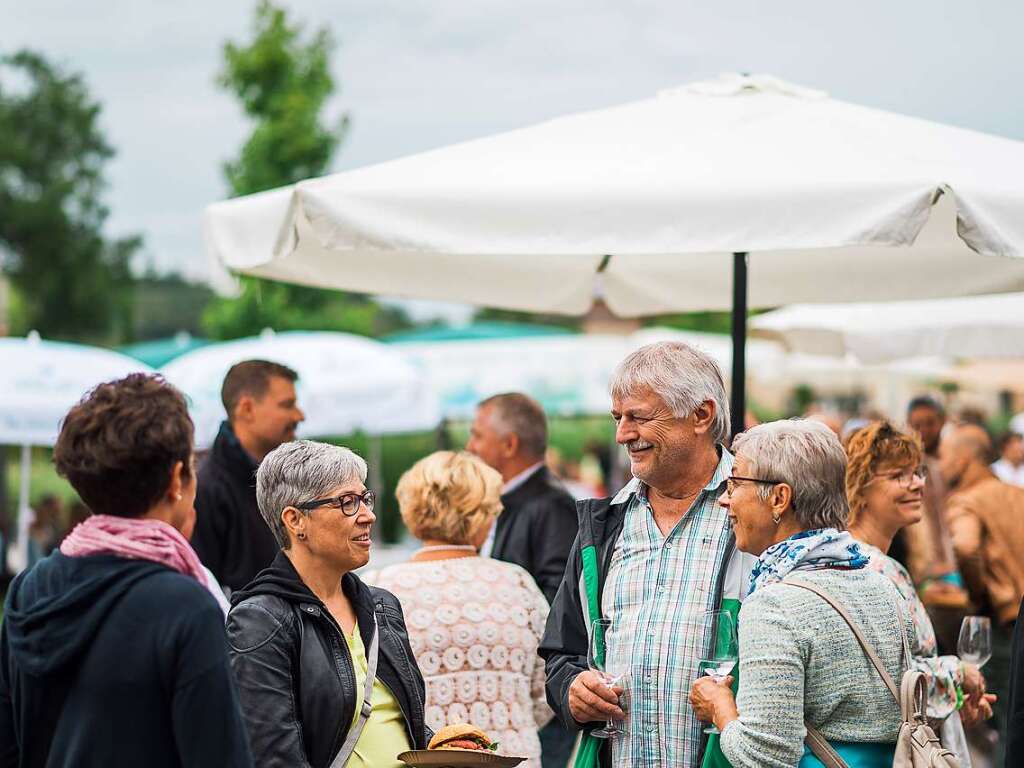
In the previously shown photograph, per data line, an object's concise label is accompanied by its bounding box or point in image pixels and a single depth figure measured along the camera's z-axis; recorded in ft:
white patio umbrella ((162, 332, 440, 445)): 35.15
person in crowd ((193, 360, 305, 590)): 17.66
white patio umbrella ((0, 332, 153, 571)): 31.07
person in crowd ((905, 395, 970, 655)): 21.45
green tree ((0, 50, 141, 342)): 149.89
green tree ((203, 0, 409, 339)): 66.59
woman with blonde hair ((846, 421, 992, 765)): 14.02
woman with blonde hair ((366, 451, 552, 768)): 13.38
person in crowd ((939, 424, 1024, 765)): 21.29
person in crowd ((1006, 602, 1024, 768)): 10.23
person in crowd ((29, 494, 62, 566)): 43.37
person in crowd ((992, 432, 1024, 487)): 40.21
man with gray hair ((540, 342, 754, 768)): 10.78
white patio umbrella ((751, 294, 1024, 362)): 27.91
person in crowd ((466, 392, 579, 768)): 16.63
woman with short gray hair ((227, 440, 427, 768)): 10.06
